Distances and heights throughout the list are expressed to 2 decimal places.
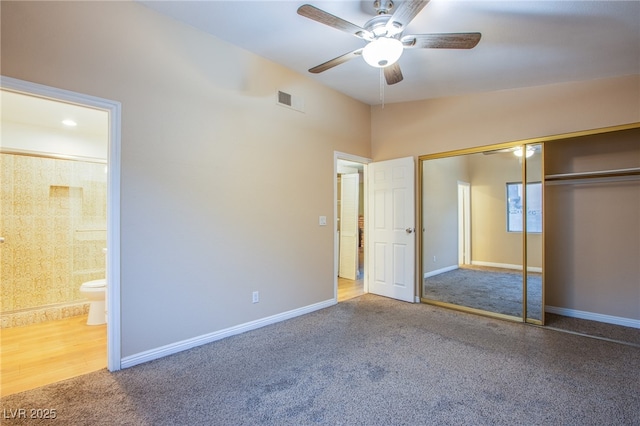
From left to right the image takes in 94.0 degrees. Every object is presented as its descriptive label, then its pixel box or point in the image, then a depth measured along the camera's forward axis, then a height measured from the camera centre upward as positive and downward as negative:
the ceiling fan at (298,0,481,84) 1.89 +1.23
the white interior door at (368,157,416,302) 4.13 -0.18
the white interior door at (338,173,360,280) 5.56 -0.20
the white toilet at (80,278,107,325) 3.33 -0.99
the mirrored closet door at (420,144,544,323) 3.33 -0.20
